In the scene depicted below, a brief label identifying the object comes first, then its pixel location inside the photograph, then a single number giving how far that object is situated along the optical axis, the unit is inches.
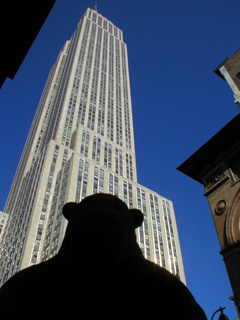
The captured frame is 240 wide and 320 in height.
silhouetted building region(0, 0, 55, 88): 220.7
